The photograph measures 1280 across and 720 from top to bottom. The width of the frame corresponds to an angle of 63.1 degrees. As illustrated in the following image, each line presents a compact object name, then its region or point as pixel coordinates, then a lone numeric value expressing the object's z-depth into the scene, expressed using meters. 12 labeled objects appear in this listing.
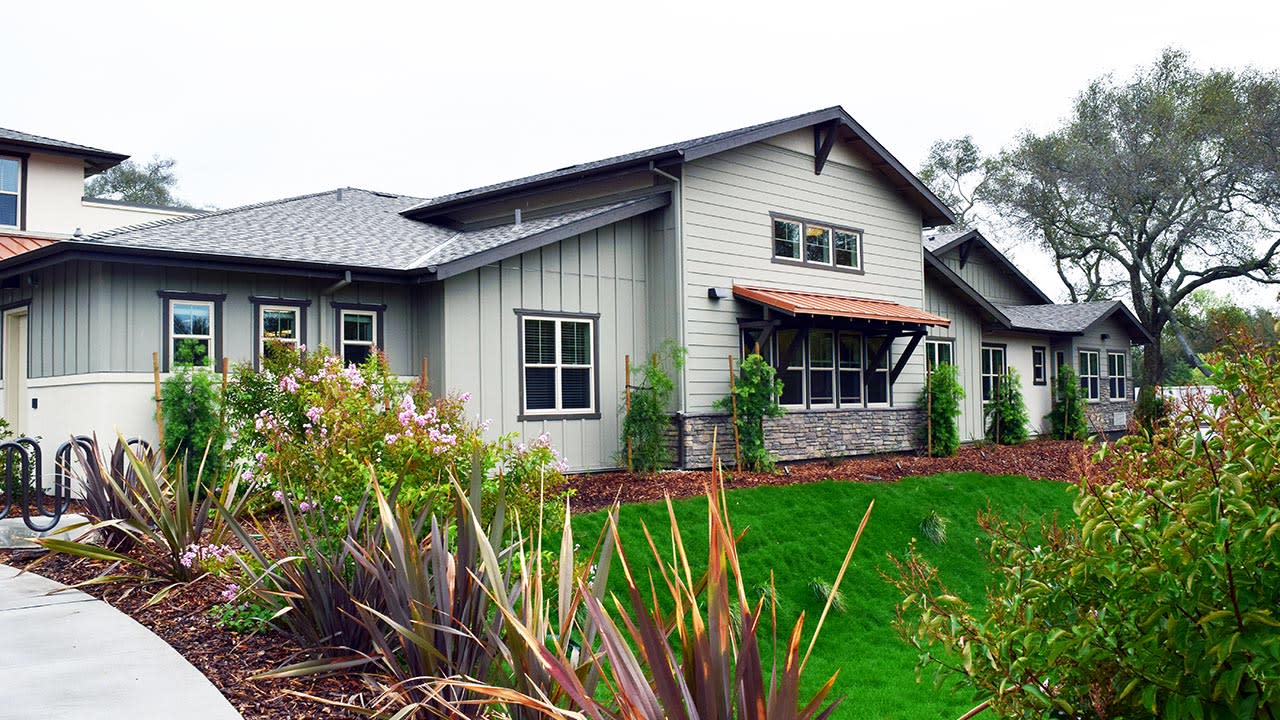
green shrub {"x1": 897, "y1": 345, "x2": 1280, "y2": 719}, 2.59
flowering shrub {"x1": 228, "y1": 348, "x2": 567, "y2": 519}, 6.21
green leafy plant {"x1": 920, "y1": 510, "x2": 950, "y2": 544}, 12.54
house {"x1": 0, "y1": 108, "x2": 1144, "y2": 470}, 11.85
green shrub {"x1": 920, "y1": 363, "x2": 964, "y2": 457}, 18.61
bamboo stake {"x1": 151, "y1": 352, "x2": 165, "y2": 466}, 11.38
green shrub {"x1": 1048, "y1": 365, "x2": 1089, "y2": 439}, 23.14
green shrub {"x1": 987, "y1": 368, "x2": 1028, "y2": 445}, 21.55
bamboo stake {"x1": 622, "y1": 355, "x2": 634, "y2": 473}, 14.37
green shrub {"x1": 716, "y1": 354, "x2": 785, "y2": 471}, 14.89
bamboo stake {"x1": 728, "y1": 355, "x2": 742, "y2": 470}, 14.73
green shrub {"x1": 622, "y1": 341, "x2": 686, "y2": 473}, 14.05
